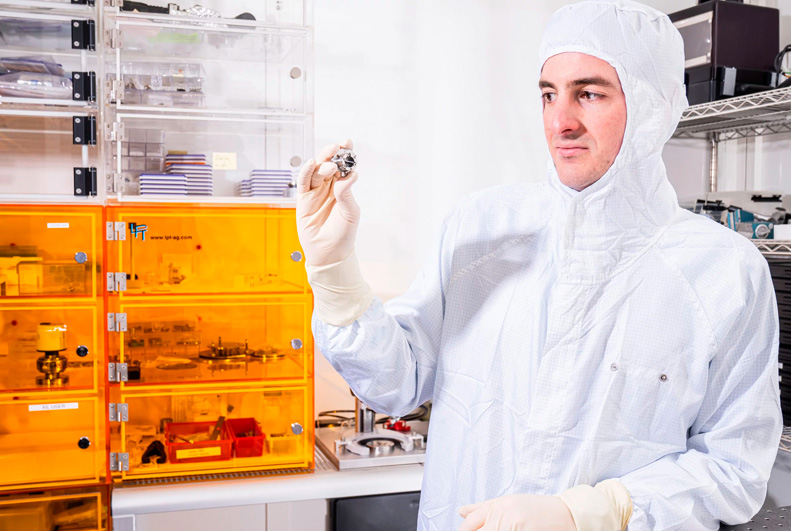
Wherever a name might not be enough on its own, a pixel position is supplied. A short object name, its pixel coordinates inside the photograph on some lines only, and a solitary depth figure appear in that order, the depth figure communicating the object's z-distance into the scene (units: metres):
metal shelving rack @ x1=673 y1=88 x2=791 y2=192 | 2.21
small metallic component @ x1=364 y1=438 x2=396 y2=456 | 2.52
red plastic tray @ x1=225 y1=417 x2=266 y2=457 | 2.43
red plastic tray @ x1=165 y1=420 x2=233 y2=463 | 2.38
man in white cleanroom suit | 1.24
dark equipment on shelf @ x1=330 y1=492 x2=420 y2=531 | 2.36
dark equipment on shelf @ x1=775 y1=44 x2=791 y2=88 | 2.29
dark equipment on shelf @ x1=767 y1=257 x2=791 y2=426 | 2.17
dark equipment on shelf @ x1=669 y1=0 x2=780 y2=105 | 2.47
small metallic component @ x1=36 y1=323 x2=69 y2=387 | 2.32
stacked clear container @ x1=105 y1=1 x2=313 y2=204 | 2.36
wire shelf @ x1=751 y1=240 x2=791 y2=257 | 2.16
